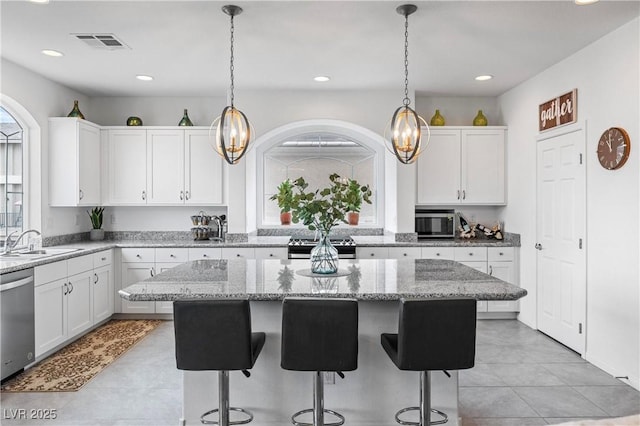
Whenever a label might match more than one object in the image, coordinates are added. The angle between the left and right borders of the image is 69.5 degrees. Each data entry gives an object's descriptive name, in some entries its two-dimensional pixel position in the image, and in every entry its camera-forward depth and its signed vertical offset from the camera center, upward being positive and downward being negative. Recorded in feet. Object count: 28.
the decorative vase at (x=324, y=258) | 9.59 -0.96
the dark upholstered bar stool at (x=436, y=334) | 7.14 -1.89
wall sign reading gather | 13.48 +3.15
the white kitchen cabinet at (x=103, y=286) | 15.64 -2.59
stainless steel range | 16.22 -1.28
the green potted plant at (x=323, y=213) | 9.10 -0.01
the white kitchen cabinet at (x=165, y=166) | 17.99 +1.82
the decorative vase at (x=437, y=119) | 18.08 +3.66
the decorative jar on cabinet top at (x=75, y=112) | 16.66 +3.63
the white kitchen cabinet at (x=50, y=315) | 12.42 -2.89
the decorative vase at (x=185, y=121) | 18.17 +3.61
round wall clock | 11.27 +1.64
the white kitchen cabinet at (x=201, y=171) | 17.99 +1.62
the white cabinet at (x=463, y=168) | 18.03 +1.75
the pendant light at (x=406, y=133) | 10.16 +1.78
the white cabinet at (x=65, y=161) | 16.03 +1.80
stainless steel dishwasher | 10.98 -2.71
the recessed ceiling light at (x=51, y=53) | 12.99 +4.56
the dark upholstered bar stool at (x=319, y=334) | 7.12 -1.90
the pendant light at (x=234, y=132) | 10.04 +1.79
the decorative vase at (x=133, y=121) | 18.13 +3.60
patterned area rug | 11.26 -4.16
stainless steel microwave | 18.62 -0.47
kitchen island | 8.87 -3.31
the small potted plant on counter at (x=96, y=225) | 18.51 -0.51
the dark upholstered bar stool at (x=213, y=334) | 7.20 -1.92
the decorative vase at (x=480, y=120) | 18.19 +3.65
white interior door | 13.26 -0.80
